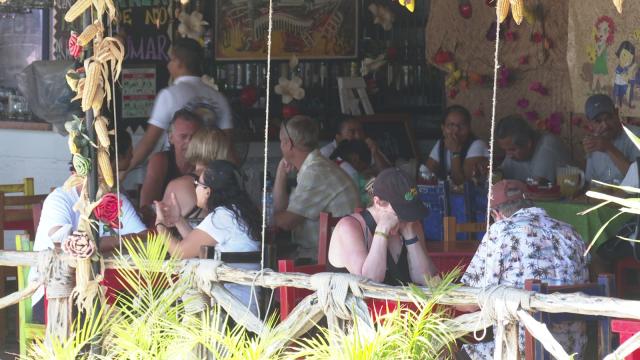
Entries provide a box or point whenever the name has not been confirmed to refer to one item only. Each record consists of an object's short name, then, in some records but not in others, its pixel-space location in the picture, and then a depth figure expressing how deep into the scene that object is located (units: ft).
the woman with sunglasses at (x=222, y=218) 32.71
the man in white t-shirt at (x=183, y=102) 48.21
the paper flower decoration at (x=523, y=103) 66.39
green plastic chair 31.42
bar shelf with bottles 69.41
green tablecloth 42.06
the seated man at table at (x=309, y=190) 41.29
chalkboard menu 64.18
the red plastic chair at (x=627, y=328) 19.33
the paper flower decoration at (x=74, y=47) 24.60
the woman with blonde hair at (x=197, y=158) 37.78
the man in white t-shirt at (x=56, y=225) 33.04
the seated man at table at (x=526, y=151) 51.96
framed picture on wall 69.62
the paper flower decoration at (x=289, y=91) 68.13
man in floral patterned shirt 28.17
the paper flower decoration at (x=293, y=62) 69.41
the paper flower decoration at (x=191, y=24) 66.23
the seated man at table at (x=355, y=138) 57.57
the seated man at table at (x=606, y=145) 47.67
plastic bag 55.06
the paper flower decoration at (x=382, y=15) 70.03
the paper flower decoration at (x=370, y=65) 69.72
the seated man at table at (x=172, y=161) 43.88
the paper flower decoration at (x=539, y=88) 65.46
